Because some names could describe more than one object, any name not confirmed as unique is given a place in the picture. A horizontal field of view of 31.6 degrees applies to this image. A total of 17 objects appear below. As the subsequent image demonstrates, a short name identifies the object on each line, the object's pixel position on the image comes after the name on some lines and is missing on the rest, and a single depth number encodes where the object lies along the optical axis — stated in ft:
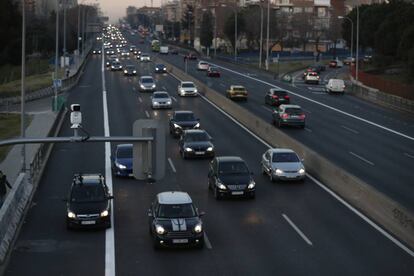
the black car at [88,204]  71.61
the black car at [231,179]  86.17
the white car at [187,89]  213.25
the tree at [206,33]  545.44
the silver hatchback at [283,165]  95.71
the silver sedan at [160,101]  182.80
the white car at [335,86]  244.63
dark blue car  100.37
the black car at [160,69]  311.27
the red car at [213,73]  297.53
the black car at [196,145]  115.44
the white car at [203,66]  335.47
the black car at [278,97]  194.08
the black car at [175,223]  64.49
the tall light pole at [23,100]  91.40
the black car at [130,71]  294.05
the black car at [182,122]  139.23
